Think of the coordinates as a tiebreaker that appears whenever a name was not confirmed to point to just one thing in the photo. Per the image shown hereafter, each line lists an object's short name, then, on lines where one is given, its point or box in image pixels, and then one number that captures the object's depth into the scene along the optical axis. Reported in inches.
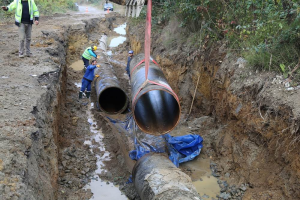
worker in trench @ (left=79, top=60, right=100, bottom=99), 338.7
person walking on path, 265.3
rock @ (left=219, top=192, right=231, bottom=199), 197.0
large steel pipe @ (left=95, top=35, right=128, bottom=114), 324.5
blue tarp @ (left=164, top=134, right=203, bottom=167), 235.0
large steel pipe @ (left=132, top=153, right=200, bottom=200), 154.7
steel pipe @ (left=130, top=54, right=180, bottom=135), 219.6
